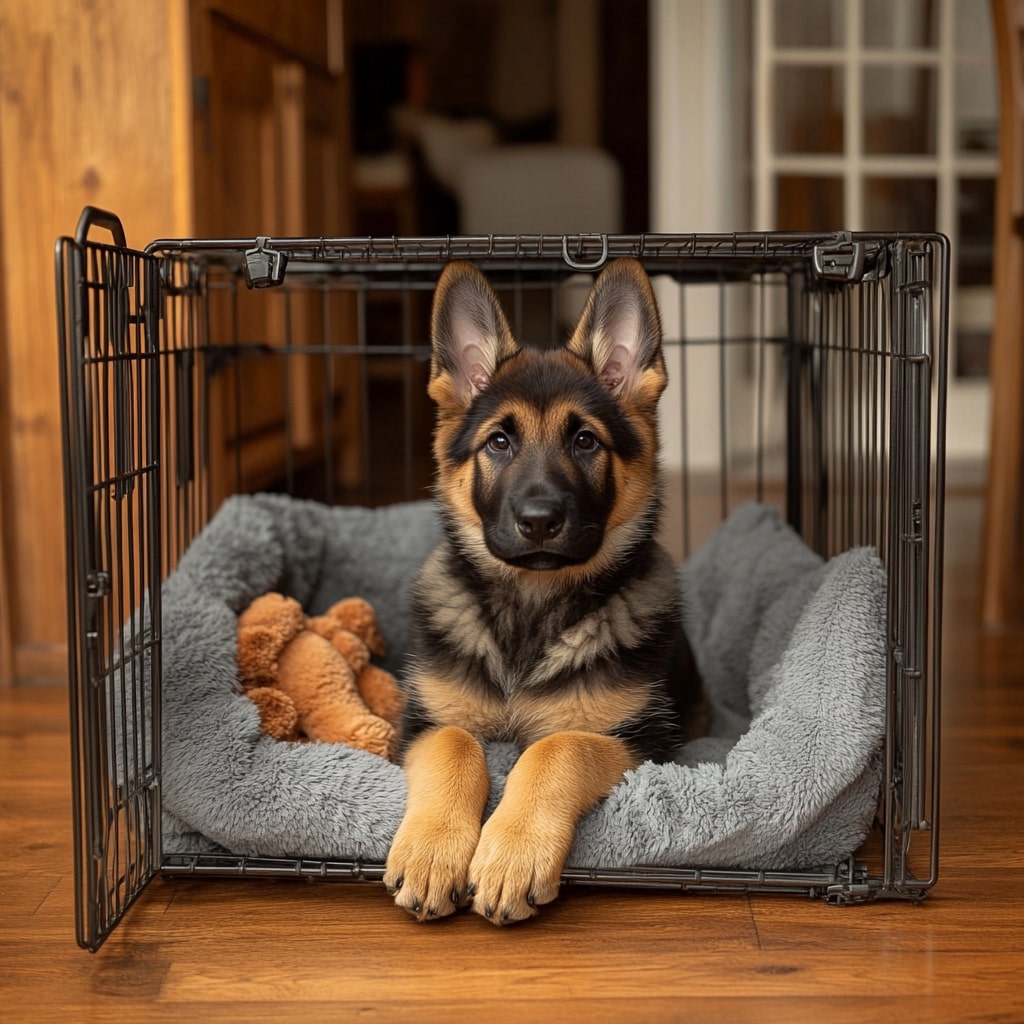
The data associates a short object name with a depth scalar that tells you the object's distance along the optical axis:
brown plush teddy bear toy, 2.47
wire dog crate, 1.76
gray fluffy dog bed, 1.95
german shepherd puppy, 2.08
